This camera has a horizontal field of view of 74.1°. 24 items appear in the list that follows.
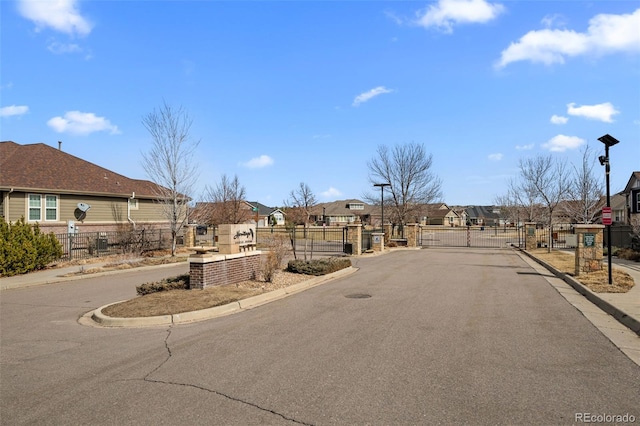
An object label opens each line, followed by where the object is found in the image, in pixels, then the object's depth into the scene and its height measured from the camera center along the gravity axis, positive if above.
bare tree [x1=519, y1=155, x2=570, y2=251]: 31.01 +2.02
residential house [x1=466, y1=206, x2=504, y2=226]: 118.25 +0.51
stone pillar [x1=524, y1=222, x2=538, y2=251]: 29.27 -1.39
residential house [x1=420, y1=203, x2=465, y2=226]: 101.06 -0.09
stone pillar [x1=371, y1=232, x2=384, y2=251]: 29.06 -1.59
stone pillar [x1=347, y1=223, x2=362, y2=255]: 26.53 -1.18
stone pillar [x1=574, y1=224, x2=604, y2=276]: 14.34 -1.11
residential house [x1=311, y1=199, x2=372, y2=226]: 88.69 +1.63
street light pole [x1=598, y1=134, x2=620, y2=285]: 12.59 +1.94
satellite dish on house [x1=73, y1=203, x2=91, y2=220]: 25.83 +0.65
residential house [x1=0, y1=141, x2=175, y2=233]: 22.84 +1.71
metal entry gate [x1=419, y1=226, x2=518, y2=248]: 39.85 -2.53
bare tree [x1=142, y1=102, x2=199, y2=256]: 24.59 +1.18
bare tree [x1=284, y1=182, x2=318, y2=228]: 21.61 +0.53
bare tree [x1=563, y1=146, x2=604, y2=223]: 27.19 +1.11
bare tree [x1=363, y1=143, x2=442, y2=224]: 40.78 +2.58
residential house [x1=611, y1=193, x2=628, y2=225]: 55.39 +1.06
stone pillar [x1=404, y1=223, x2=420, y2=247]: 33.84 -1.40
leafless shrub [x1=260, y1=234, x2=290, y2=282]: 12.77 -1.31
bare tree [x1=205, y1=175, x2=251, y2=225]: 38.80 +1.20
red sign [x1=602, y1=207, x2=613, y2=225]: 12.36 -0.03
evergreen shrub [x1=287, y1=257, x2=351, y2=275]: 14.94 -1.74
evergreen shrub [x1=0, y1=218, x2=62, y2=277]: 15.75 -1.05
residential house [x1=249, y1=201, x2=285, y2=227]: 86.59 +0.95
